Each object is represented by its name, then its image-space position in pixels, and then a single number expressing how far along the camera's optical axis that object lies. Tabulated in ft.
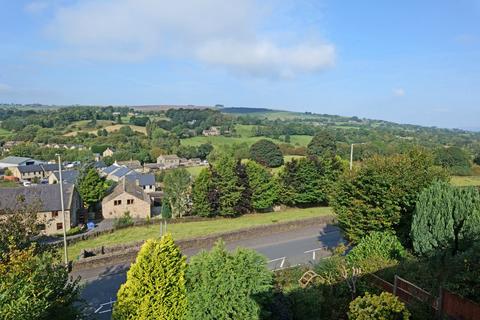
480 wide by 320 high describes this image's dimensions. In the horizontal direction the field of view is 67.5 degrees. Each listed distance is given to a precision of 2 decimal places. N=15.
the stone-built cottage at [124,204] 128.67
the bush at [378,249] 42.22
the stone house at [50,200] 105.19
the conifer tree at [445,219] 38.14
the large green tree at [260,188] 114.21
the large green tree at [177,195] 118.01
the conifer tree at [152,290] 29.07
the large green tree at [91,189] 131.23
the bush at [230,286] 26.32
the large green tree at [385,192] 48.16
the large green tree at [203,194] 109.70
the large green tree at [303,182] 118.73
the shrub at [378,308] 23.84
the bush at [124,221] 98.62
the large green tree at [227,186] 109.29
